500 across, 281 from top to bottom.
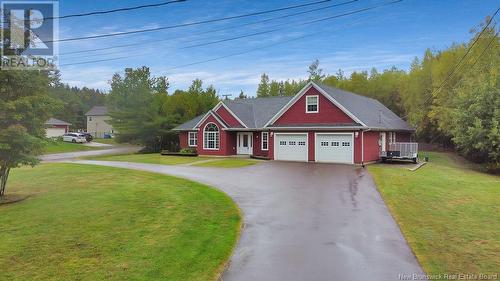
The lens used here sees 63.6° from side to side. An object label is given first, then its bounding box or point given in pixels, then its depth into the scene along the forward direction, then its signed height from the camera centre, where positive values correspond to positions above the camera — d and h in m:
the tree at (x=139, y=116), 44.22 +2.53
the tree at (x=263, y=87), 66.50 +8.48
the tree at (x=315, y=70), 71.34 +12.10
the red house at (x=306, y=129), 28.14 +0.71
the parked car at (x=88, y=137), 63.34 +0.29
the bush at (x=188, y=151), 37.22 -1.16
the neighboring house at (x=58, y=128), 66.00 +1.91
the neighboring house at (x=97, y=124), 84.59 +3.17
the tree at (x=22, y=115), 14.39 +0.88
